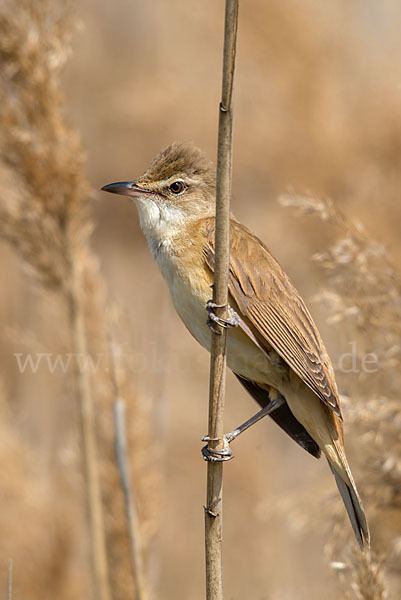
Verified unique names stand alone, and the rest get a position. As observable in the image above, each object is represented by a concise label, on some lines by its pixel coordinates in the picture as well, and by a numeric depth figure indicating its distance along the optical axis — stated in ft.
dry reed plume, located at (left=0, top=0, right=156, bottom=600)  18.19
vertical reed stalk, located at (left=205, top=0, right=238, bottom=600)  10.68
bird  15.93
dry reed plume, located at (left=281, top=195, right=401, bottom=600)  16.76
